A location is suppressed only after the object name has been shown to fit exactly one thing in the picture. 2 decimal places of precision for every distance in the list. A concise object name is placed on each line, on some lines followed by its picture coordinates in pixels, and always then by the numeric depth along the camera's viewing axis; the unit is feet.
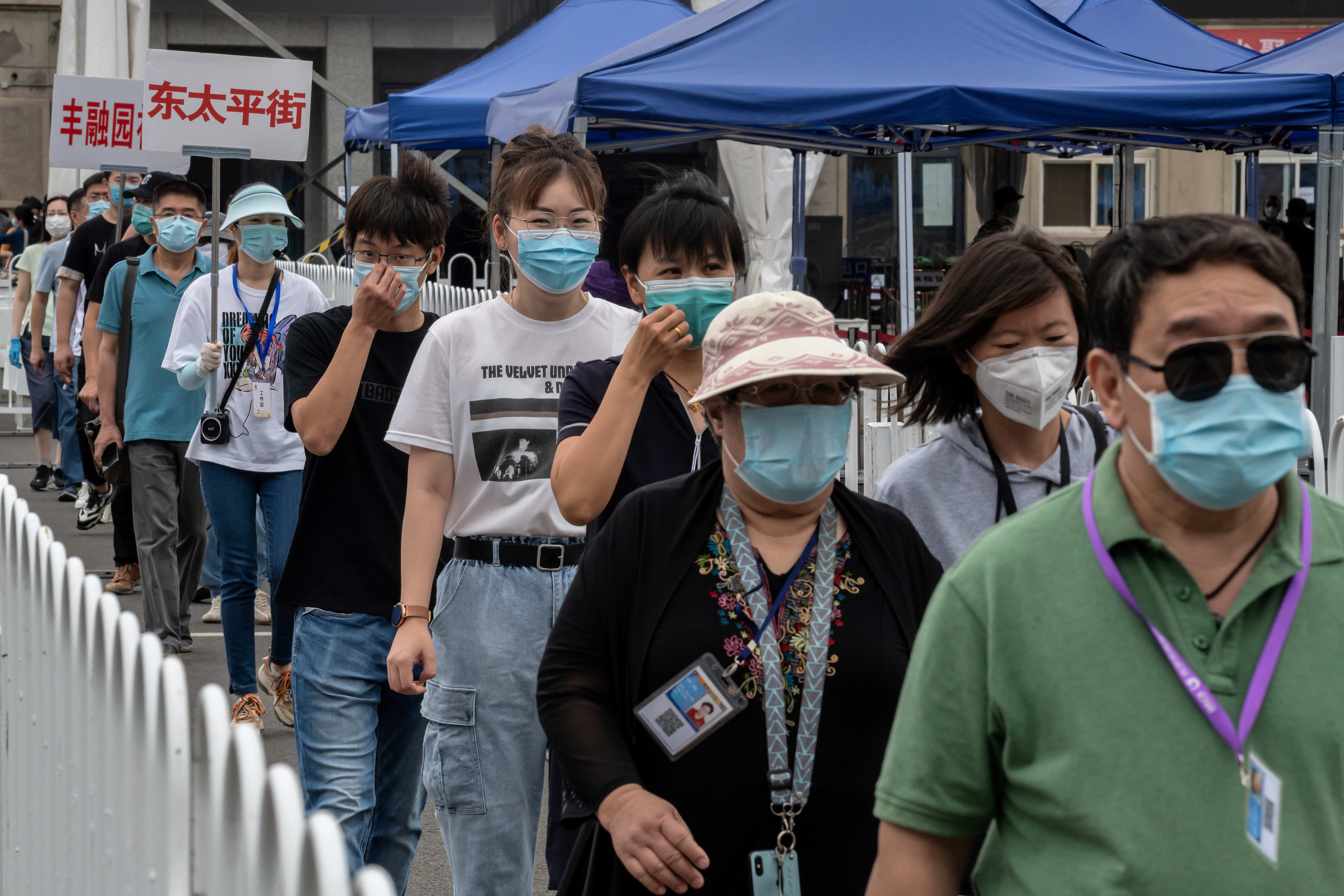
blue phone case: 15.07
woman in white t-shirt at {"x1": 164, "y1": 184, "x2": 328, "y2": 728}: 39.24
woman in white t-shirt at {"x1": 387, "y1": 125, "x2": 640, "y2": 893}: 21.08
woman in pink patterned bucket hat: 15.17
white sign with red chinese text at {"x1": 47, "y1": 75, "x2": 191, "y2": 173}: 65.51
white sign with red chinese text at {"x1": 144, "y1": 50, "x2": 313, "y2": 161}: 48.96
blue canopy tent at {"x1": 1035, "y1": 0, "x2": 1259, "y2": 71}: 75.72
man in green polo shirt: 10.69
